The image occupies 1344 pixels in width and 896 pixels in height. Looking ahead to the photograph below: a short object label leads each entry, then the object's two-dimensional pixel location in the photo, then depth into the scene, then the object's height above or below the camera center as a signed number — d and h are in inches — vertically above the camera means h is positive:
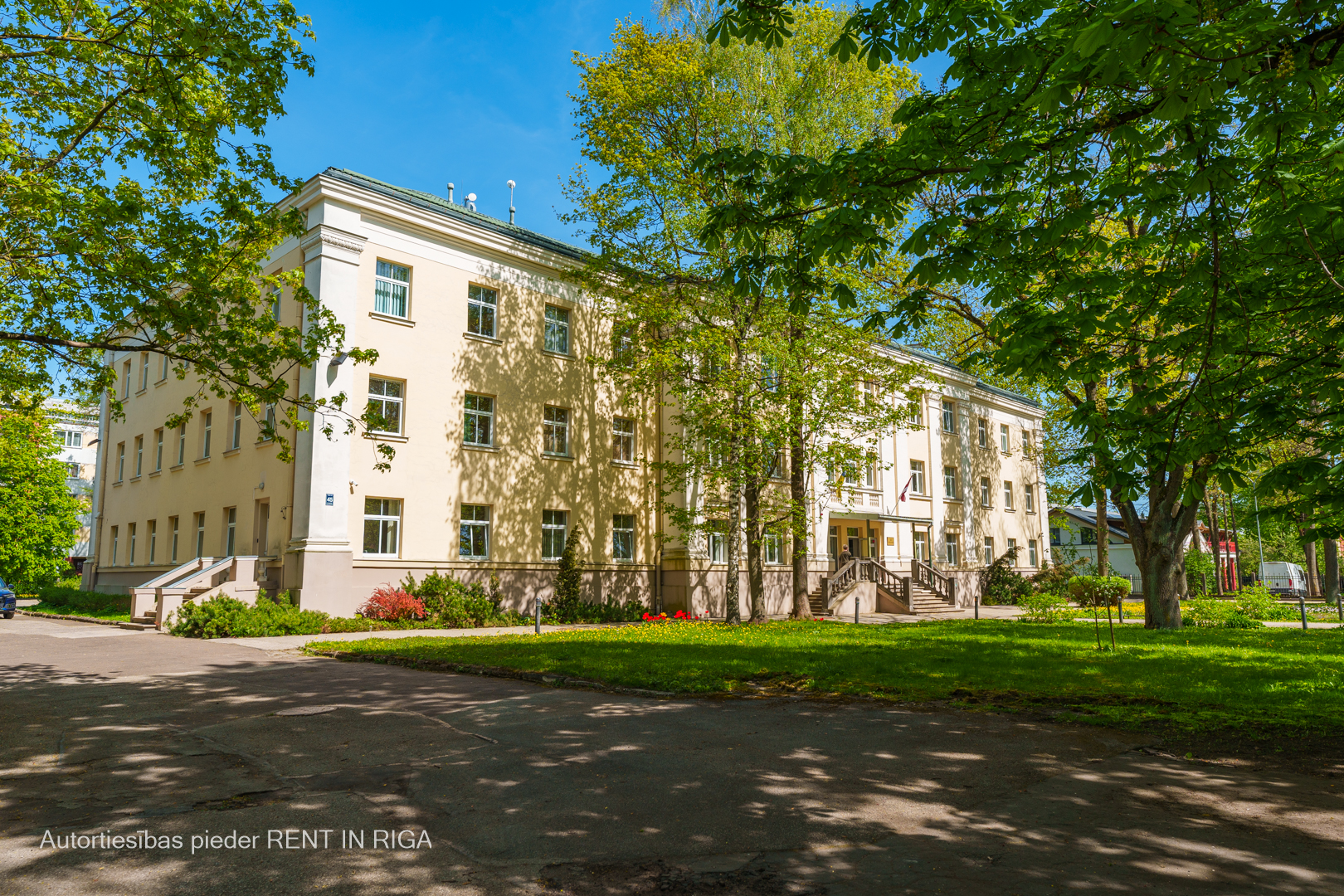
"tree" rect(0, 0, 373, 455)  358.0 +170.9
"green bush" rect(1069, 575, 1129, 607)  1148.5 -50.0
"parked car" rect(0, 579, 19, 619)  1111.0 -70.2
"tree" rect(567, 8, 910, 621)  861.2 +300.7
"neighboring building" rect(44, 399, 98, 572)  2896.9 +340.8
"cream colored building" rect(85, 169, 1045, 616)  832.9 +115.7
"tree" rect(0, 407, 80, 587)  1530.5 +62.3
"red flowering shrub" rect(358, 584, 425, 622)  800.3 -53.8
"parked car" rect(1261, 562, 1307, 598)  2080.5 -61.5
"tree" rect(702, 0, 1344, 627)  229.3 +104.0
